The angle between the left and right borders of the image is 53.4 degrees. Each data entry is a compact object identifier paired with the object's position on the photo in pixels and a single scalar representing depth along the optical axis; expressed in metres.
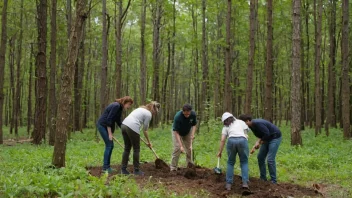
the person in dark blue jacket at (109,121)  8.59
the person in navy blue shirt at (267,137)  8.01
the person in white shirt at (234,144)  7.09
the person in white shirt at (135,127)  8.28
